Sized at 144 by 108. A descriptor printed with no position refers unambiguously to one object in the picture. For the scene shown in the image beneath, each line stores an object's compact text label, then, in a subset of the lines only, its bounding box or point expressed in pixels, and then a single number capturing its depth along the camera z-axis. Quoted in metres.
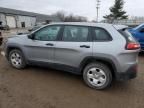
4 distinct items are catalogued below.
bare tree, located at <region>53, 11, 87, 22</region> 56.03
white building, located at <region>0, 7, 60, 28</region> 30.50
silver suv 2.48
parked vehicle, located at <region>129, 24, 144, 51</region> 5.11
